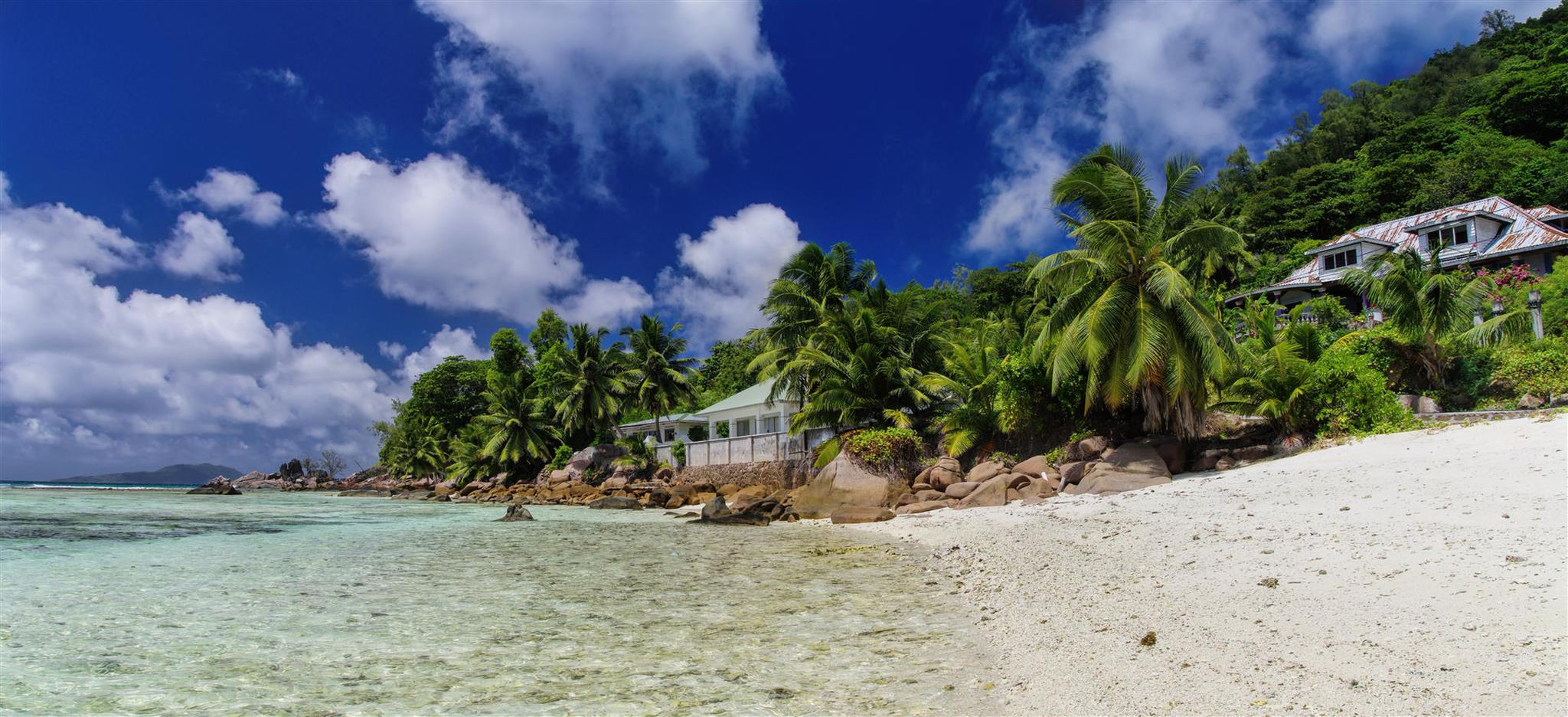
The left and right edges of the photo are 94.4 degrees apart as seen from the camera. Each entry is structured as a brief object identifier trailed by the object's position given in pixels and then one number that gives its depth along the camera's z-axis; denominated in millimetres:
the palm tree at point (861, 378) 23891
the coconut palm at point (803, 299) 29578
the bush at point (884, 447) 21844
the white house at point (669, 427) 42719
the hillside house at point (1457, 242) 33178
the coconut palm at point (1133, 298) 14648
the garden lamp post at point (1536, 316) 19344
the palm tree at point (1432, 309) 17891
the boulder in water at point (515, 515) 23344
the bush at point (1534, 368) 16156
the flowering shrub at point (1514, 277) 29453
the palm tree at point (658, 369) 41312
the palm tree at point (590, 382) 41875
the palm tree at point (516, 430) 44750
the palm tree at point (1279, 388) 14227
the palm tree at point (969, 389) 20719
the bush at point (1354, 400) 13578
